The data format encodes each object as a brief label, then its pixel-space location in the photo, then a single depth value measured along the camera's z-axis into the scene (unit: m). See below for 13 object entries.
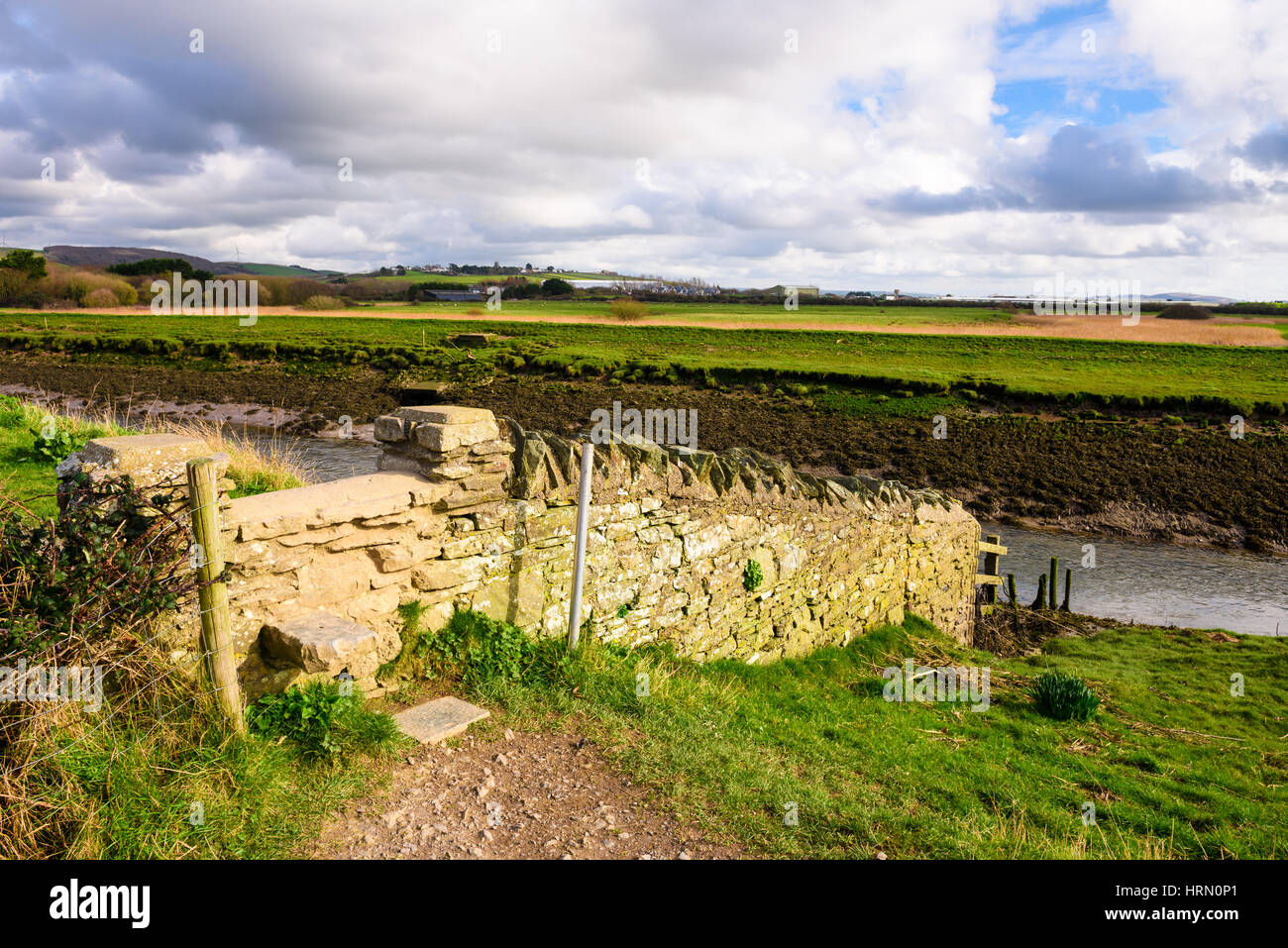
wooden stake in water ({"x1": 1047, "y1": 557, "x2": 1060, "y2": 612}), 16.02
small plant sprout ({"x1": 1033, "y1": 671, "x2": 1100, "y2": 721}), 9.02
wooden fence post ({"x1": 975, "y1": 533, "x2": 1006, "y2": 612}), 14.75
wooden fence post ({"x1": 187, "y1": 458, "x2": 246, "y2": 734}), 4.51
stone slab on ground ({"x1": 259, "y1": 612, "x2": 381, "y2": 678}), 5.01
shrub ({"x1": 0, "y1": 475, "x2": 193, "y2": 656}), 4.13
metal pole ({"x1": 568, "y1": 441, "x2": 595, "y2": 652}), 6.82
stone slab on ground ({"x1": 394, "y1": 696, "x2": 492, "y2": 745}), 5.38
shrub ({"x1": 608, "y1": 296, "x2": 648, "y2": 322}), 81.69
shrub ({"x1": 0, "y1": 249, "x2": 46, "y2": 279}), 81.75
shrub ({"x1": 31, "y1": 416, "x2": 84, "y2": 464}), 11.46
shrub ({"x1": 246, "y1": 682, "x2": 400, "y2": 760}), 4.89
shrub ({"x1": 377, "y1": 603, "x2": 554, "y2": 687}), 6.18
